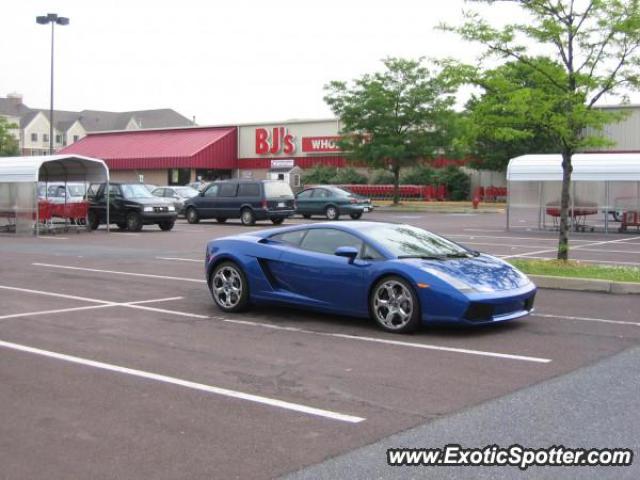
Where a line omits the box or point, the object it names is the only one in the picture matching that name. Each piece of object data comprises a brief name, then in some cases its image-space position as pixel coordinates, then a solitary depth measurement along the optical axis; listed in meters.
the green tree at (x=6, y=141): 66.25
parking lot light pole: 38.62
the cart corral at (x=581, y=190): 26.25
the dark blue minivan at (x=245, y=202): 30.34
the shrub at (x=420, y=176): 51.34
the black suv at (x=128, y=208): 27.08
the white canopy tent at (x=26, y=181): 24.73
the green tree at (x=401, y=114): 43.41
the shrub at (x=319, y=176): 54.47
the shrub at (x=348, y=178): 53.81
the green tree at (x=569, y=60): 13.78
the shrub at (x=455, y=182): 51.22
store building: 57.16
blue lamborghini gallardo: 8.45
